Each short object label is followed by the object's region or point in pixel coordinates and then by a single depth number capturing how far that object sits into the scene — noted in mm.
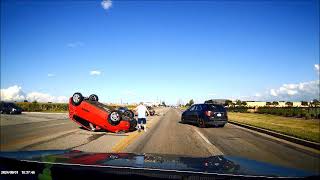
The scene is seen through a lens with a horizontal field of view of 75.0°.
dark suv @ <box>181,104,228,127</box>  13820
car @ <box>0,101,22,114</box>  25096
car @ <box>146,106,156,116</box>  28759
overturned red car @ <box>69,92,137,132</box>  10297
